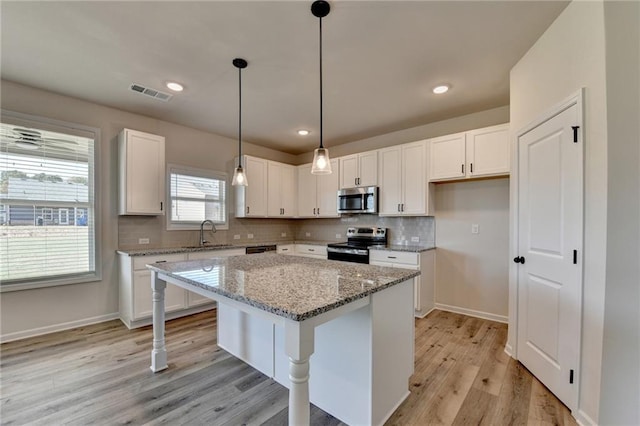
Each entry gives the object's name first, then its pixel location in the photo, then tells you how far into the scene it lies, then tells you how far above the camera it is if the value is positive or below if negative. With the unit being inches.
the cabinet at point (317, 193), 186.9 +12.4
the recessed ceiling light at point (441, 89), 113.3 +51.2
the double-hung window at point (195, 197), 159.5 +7.8
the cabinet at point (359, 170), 168.1 +25.9
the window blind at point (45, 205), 112.6 +2.1
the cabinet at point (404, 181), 148.9 +16.6
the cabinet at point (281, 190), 193.5 +14.7
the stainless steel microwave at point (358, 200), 165.2 +6.7
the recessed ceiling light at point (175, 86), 112.0 +51.5
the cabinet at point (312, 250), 178.4 -27.0
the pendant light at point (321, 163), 83.4 +14.6
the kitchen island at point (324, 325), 47.6 -26.4
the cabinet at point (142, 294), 126.3 -40.8
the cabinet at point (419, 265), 138.8 -28.5
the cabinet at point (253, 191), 179.5 +12.6
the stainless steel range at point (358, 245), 156.0 -20.8
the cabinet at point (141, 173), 132.4 +18.1
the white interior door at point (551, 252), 70.9 -11.8
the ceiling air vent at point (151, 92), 115.0 +51.1
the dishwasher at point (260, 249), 170.4 -24.9
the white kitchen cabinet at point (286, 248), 188.4 -26.5
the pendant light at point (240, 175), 100.8 +13.5
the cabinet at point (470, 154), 124.7 +27.4
